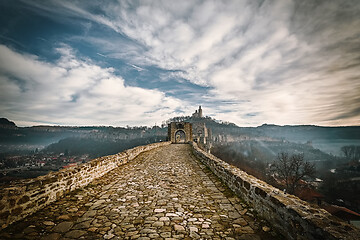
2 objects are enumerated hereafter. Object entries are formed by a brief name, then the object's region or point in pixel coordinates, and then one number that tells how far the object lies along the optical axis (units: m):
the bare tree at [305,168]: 19.51
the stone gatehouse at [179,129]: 30.67
